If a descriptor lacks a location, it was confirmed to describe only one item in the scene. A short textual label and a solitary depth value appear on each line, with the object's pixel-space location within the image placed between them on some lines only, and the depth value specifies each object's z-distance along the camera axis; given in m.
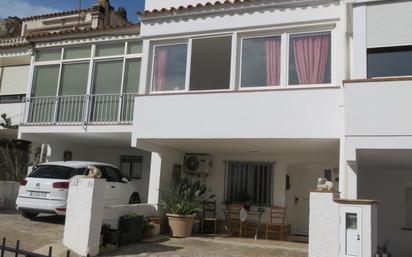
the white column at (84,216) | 8.91
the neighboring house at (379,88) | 8.13
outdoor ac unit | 13.73
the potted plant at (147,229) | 11.12
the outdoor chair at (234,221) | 12.93
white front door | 13.23
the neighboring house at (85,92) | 13.91
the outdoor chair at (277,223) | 12.34
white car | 11.16
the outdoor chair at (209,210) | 13.61
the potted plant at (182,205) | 11.72
